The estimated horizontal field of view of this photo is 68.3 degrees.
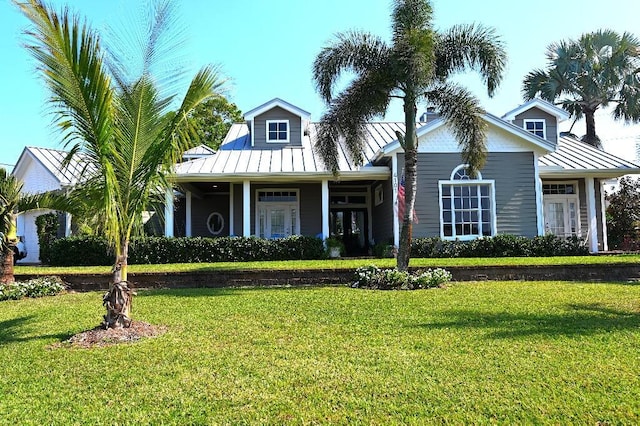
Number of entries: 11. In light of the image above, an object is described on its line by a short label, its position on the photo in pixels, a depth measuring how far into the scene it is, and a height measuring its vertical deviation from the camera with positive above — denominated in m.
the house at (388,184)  15.98 +1.96
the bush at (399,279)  10.36 -0.96
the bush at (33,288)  10.04 -0.98
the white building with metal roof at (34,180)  20.25 +2.86
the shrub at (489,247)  15.23 -0.40
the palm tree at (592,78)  24.02 +8.16
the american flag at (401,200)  14.15 +1.09
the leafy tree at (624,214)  19.81 +0.77
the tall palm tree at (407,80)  11.10 +3.78
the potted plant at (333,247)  16.12 -0.32
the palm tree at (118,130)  5.63 +1.47
